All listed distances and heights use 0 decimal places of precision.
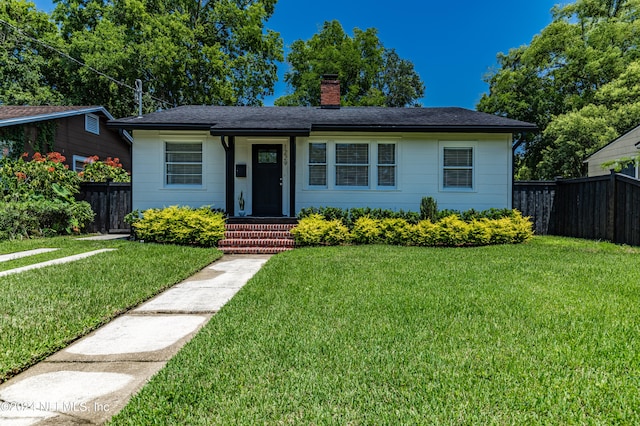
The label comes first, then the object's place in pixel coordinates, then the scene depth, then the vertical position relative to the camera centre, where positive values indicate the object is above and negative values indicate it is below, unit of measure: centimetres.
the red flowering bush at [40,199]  976 +13
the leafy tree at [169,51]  2208 +928
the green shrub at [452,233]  920 -65
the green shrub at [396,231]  935 -63
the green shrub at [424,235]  923 -70
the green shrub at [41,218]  960 -39
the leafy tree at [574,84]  1791 +691
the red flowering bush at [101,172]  1309 +113
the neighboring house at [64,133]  1244 +269
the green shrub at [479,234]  923 -67
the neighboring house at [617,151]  1281 +210
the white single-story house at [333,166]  1072 +112
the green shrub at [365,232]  931 -65
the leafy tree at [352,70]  2692 +1013
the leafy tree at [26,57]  2156 +870
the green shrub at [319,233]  911 -66
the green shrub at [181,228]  897 -55
